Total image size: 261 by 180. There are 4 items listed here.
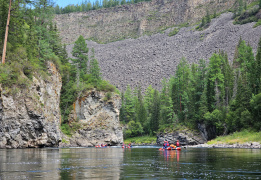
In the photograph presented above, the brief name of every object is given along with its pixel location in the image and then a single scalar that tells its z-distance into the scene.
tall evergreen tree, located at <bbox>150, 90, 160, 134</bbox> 93.81
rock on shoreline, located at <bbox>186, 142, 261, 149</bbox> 43.59
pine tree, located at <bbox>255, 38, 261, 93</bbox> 60.48
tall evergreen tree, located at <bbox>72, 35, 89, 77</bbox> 75.94
